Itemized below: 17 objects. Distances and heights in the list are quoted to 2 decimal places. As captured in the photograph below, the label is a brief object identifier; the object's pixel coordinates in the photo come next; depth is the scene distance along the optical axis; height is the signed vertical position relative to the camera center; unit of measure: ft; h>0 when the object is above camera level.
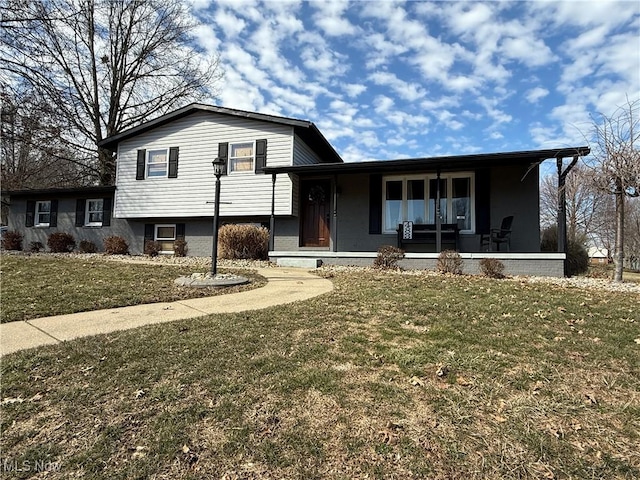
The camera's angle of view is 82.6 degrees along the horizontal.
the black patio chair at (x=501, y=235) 33.63 +1.95
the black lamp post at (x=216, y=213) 25.42 +2.51
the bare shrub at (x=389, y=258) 32.42 -0.46
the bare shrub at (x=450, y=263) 30.27 -0.73
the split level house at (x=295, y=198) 35.98 +6.30
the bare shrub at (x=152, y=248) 46.65 -0.15
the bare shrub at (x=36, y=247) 52.62 -0.41
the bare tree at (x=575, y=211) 88.51 +11.97
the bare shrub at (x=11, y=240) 53.21 +0.49
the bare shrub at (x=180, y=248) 45.65 -0.06
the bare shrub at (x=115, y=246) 47.30 +0.03
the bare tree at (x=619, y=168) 27.22 +6.87
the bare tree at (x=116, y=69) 63.57 +33.96
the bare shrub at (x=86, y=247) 49.49 -0.22
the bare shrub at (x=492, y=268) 29.37 -1.04
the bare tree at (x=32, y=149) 52.29 +16.55
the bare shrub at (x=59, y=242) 49.78 +0.36
